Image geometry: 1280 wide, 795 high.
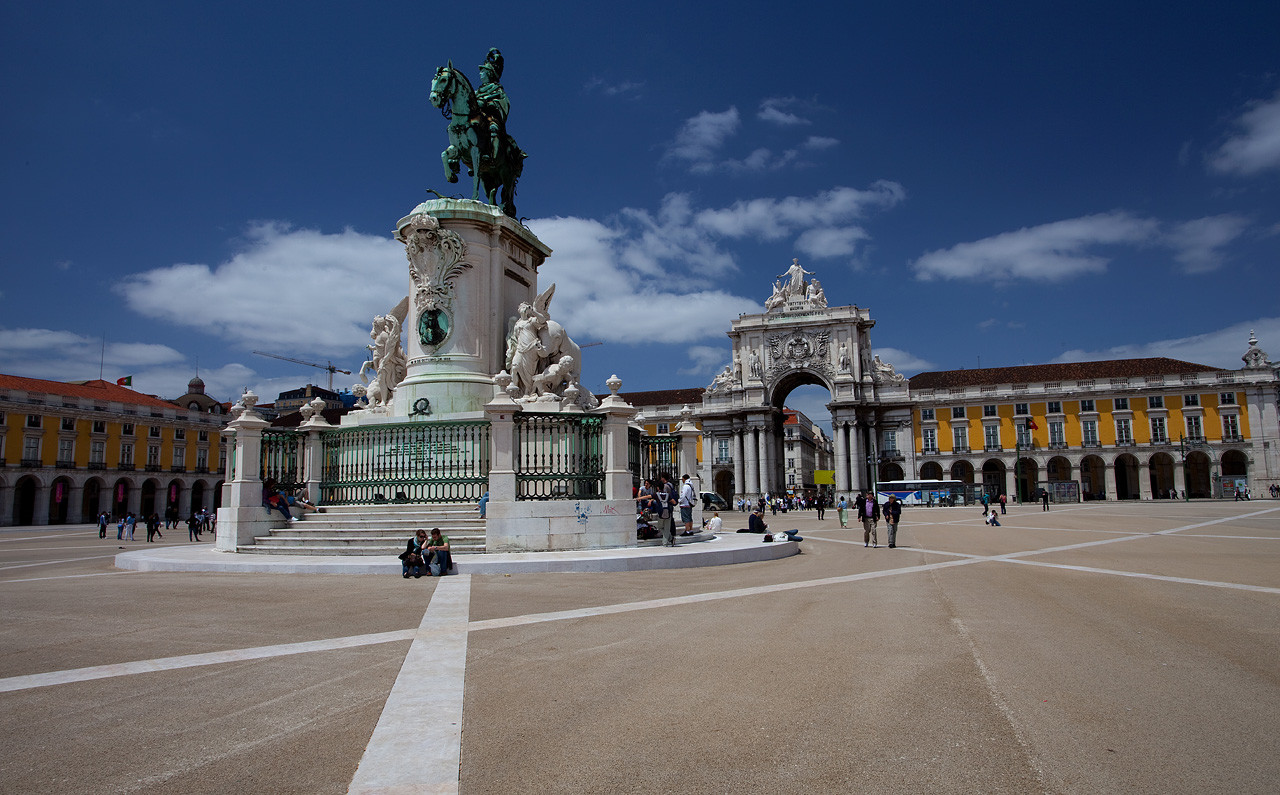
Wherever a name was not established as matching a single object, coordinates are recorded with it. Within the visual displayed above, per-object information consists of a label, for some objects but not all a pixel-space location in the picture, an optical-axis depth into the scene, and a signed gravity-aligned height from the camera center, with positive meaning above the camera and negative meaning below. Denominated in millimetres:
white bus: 61938 -1265
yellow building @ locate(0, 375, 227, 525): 51938 +2708
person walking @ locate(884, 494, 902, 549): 17188 -887
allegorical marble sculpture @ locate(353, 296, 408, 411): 16172 +2652
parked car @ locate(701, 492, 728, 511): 47350 -1343
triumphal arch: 75750 +8926
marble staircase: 12258 -747
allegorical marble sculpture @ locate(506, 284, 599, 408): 15023 +2460
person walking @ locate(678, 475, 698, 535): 16406 -495
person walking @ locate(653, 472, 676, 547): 12758 -498
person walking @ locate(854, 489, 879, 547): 17281 -745
